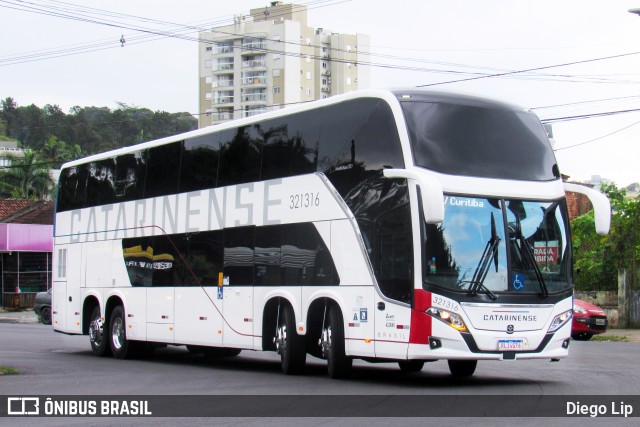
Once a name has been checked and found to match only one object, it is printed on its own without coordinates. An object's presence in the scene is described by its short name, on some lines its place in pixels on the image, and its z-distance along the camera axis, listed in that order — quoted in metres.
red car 30.11
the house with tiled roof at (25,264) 52.97
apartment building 113.50
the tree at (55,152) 82.44
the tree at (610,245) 35.25
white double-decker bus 14.18
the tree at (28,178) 74.19
